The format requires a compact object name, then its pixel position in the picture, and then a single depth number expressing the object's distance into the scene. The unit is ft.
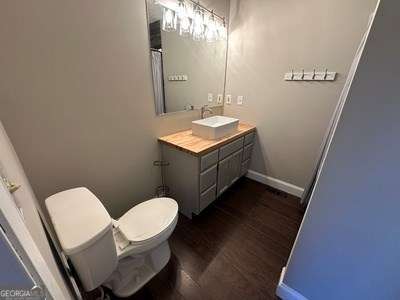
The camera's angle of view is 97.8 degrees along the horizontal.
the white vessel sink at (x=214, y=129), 5.60
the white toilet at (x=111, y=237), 2.61
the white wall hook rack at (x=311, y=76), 5.39
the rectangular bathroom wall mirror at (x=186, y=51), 4.96
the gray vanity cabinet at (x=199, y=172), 5.16
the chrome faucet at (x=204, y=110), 7.14
